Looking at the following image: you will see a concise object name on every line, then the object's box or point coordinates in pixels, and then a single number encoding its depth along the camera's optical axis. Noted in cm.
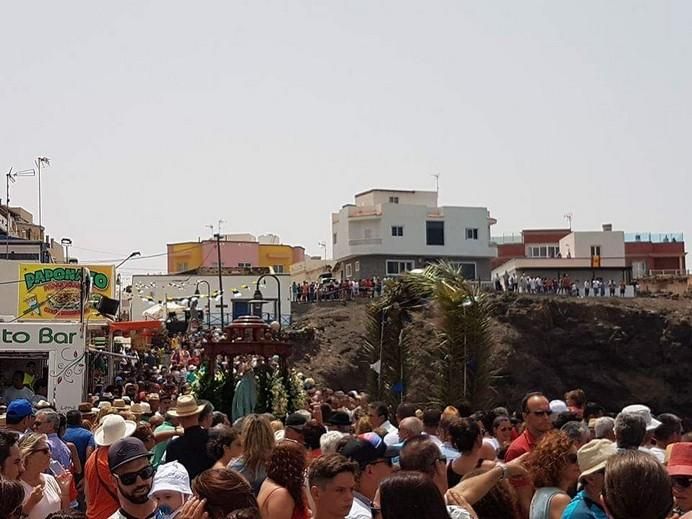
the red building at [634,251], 9144
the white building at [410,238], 7944
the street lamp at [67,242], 4519
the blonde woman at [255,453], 751
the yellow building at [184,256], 9362
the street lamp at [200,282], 5738
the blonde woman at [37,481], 739
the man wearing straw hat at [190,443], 902
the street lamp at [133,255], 3538
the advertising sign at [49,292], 2920
